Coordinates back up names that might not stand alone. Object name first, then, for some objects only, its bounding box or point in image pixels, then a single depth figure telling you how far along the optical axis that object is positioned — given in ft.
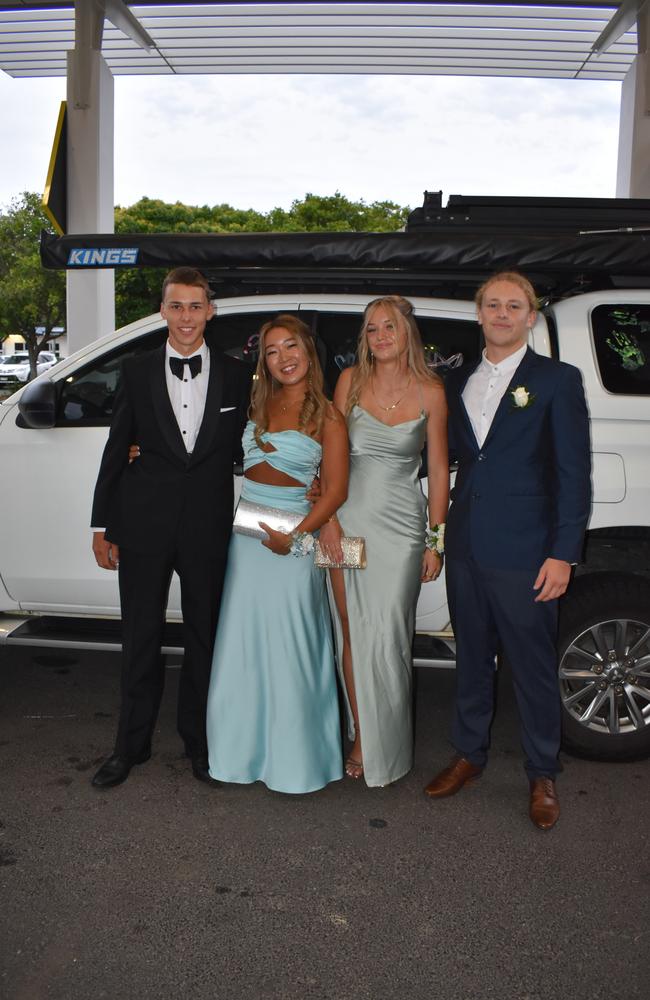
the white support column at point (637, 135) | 38.32
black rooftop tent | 12.05
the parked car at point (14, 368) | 124.98
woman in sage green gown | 11.36
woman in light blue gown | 11.23
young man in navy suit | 10.50
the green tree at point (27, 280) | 102.12
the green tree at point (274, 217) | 104.68
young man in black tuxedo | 11.46
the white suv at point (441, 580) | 12.38
